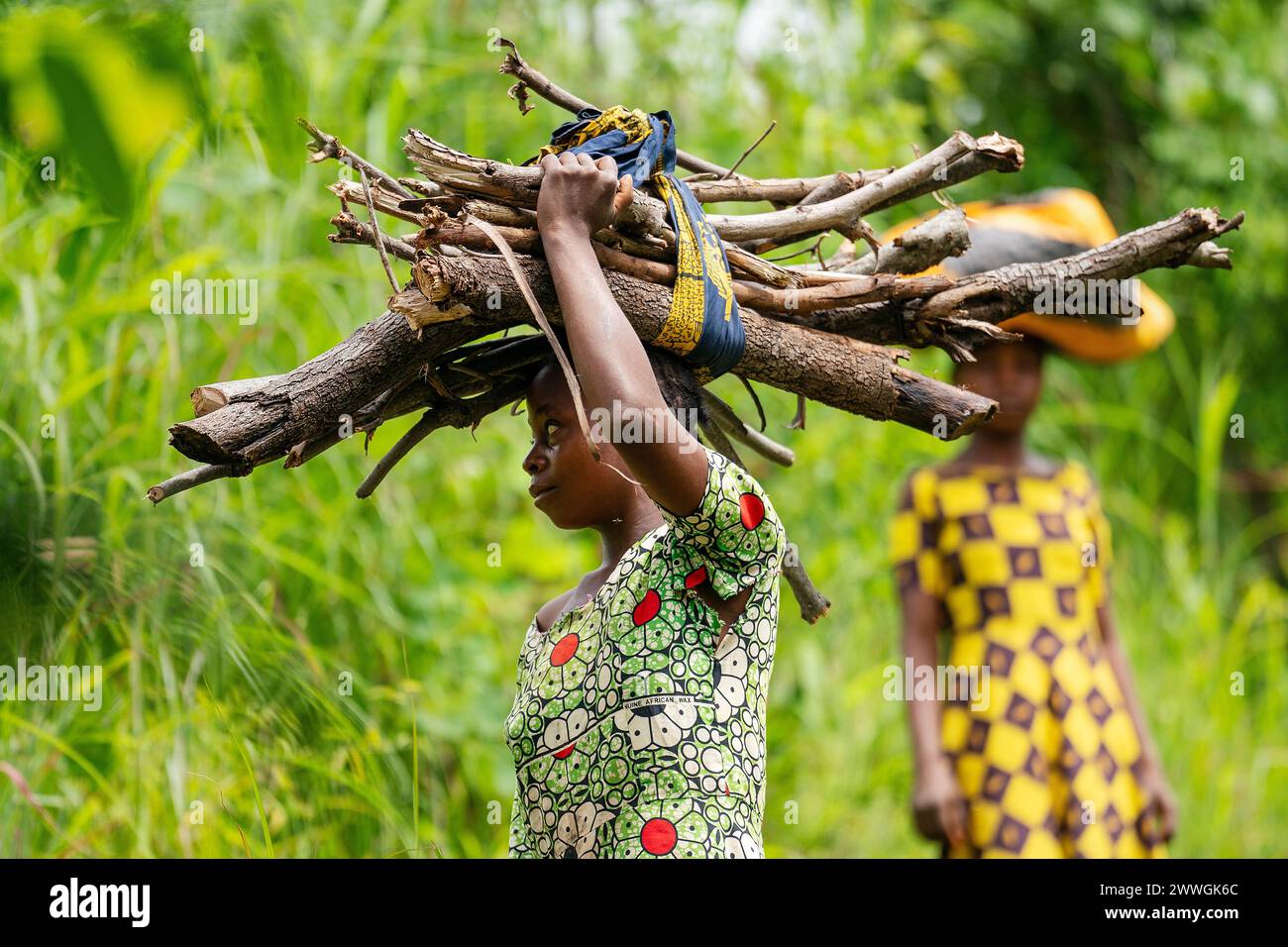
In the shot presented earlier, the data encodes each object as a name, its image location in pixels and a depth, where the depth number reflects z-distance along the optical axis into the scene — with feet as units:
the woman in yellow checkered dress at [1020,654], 10.78
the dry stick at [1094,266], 7.23
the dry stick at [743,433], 7.44
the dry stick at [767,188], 7.17
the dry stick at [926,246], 7.24
